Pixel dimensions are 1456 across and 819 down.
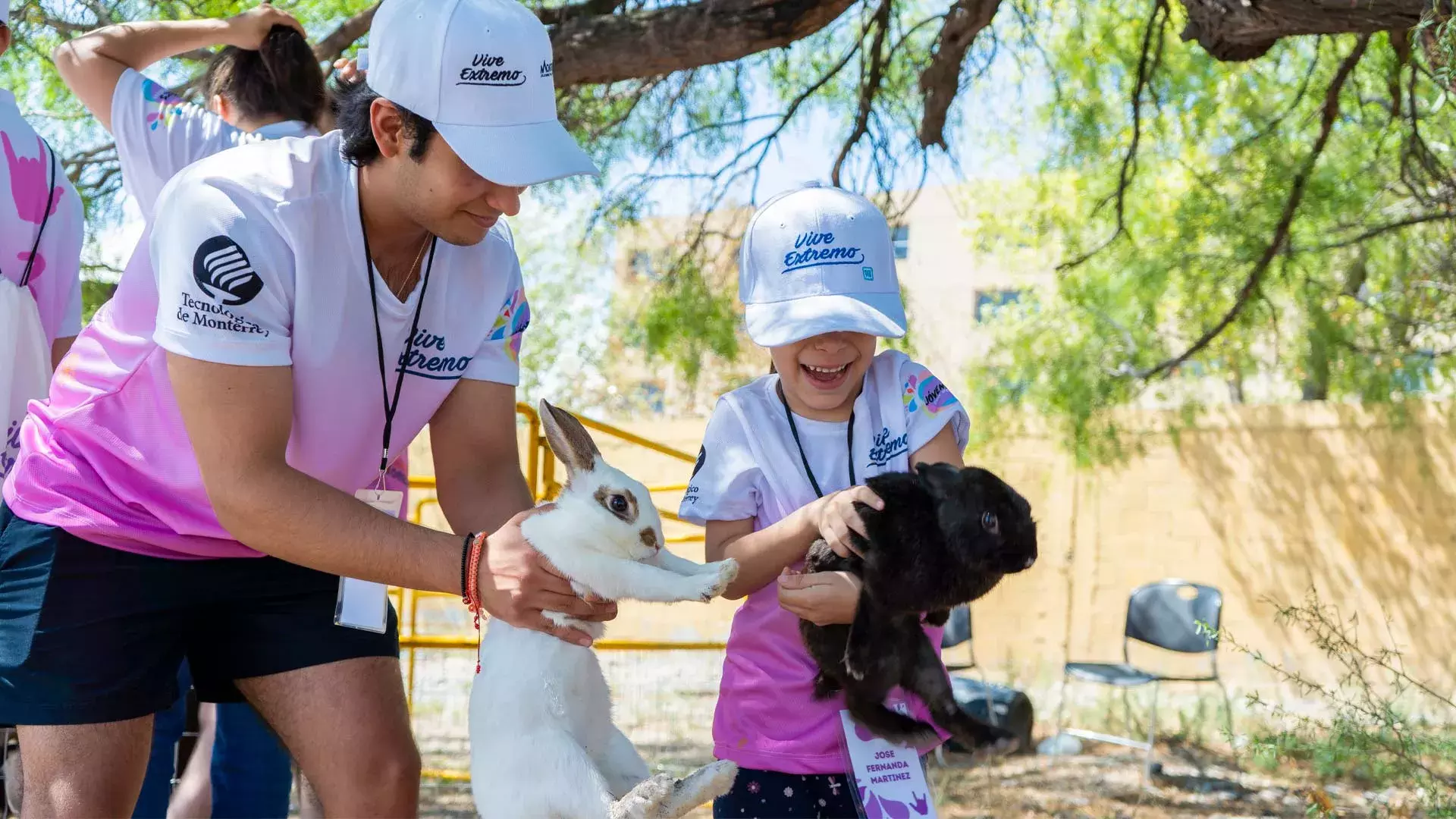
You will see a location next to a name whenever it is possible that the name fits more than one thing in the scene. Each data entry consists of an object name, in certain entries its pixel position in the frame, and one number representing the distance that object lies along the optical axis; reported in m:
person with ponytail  3.06
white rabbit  1.82
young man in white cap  1.92
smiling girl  2.51
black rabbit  2.31
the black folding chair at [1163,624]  7.52
